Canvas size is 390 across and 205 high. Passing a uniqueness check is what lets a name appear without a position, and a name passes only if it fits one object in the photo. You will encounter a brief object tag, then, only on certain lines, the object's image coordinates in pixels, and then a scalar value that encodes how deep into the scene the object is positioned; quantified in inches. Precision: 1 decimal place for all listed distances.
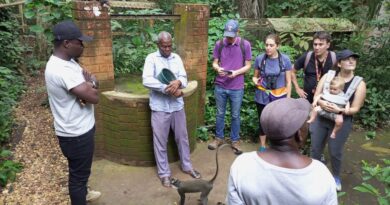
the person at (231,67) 182.9
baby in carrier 143.2
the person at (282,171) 61.1
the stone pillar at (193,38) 193.2
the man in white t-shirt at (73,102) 111.5
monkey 141.6
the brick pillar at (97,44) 158.4
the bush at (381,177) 87.0
